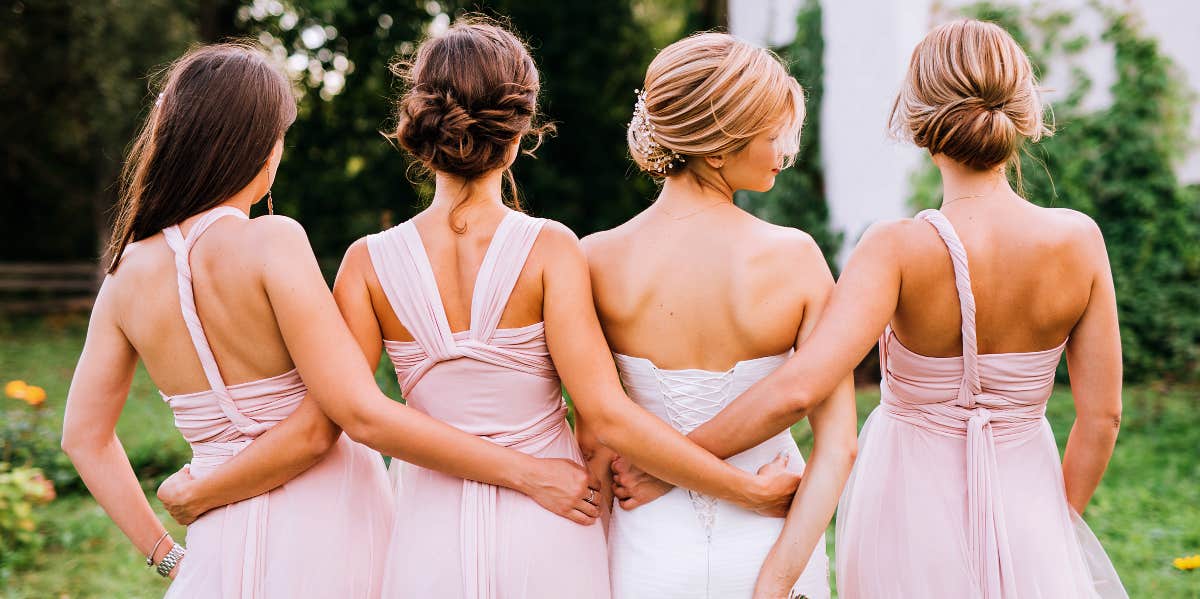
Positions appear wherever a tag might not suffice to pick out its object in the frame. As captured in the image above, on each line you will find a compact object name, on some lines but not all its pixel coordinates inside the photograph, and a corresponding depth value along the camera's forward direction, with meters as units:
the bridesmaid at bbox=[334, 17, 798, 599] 2.24
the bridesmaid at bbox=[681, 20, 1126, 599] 2.32
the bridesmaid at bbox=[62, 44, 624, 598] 2.20
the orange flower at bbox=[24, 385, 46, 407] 5.07
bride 2.30
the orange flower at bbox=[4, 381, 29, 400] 4.93
